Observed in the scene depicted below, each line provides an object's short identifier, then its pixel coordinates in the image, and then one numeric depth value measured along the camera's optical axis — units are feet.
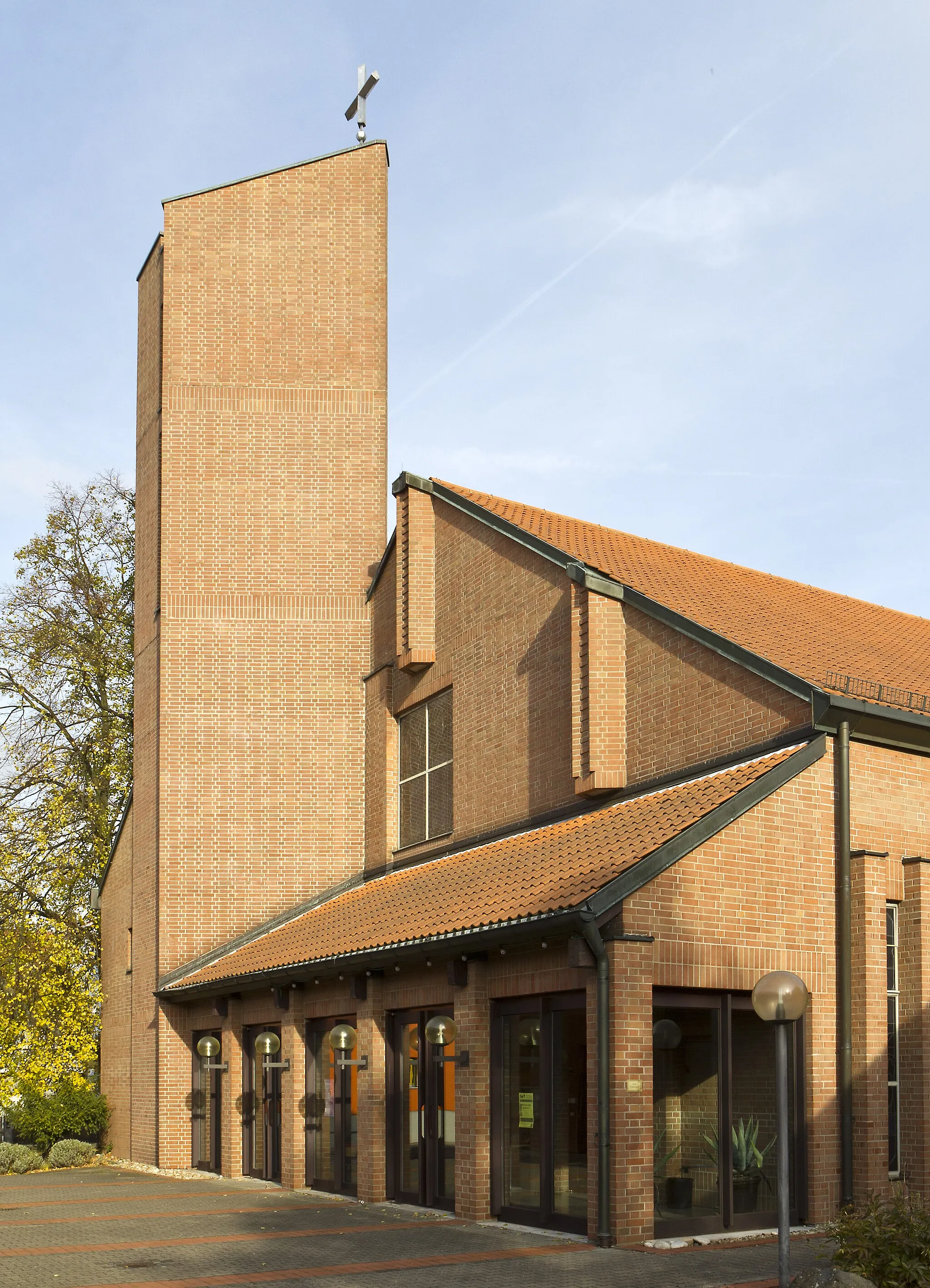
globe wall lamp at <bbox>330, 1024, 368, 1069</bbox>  63.57
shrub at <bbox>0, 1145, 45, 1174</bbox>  90.12
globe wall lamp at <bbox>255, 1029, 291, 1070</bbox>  72.02
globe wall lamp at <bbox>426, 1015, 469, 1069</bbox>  55.16
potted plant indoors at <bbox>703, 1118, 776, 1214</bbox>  48.01
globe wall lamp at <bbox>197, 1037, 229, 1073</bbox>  79.46
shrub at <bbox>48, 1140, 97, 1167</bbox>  91.30
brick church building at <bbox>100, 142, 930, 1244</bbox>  48.37
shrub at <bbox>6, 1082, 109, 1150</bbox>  94.22
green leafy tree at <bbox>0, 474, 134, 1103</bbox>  107.55
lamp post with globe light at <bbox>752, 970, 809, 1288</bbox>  35.35
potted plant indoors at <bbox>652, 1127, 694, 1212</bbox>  46.68
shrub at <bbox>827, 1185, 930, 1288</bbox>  35.12
